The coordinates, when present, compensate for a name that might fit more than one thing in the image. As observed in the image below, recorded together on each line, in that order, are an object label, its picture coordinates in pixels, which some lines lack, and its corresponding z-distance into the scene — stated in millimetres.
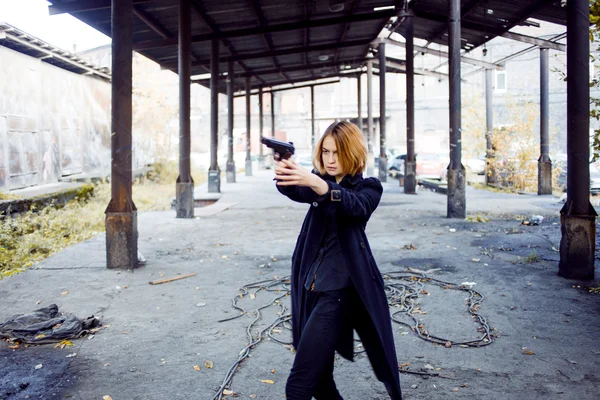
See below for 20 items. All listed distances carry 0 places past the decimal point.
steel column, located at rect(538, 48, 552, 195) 16734
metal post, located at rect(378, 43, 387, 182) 21469
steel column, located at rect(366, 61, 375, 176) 25969
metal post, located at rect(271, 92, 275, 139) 34688
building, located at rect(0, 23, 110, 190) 15156
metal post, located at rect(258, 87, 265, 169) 30122
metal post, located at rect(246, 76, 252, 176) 27070
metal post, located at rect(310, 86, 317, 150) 32944
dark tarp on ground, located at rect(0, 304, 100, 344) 4664
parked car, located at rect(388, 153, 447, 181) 27953
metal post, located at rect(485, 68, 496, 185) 20578
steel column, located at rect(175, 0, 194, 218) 11906
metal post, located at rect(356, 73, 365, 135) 28900
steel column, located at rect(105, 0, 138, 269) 7281
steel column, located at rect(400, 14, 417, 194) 16703
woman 2600
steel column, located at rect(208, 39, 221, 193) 17172
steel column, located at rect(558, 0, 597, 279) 6414
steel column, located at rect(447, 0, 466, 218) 11305
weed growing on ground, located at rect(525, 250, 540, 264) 7566
